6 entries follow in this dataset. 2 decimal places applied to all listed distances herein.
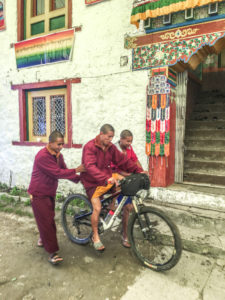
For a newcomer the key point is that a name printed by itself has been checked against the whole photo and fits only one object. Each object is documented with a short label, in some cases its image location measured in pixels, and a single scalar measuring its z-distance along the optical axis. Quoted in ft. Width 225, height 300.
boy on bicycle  10.75
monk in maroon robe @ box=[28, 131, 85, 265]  10.69
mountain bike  9.64
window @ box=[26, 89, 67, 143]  20.97
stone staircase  18.01
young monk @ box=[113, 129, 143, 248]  12.12
